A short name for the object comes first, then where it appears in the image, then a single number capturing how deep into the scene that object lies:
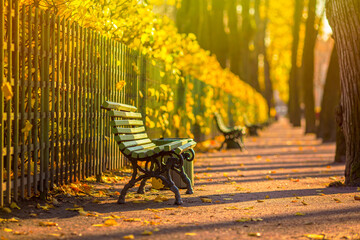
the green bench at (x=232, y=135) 27.79
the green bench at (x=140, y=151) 10.77
